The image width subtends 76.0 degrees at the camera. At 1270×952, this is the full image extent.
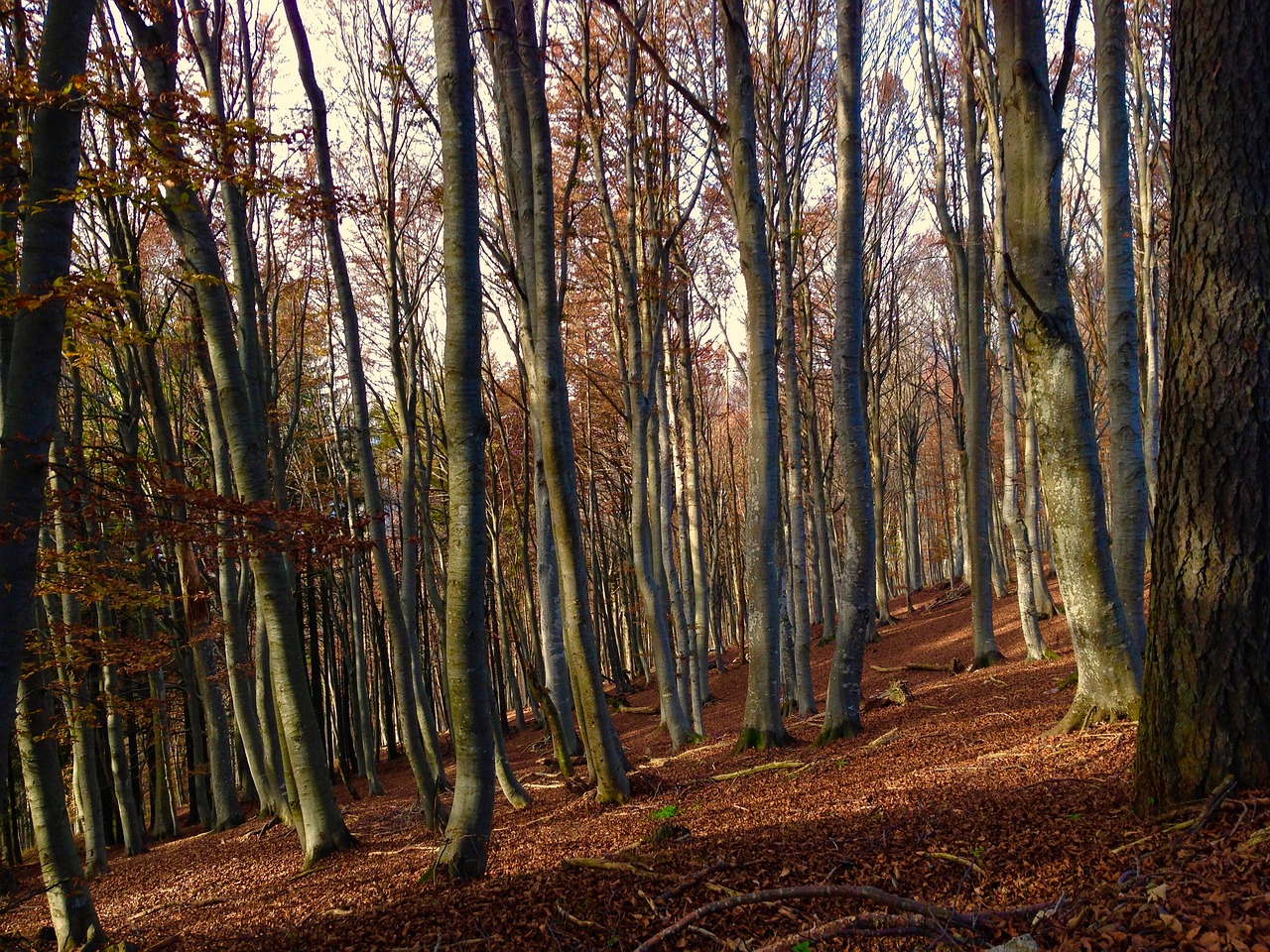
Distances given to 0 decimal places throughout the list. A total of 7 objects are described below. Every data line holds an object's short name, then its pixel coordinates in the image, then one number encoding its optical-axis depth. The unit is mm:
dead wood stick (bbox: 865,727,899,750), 6918
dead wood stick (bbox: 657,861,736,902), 3511
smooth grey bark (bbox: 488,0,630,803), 6461
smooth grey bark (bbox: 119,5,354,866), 6281
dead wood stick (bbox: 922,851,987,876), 3283
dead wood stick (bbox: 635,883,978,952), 2973
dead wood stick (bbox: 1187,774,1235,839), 2928
